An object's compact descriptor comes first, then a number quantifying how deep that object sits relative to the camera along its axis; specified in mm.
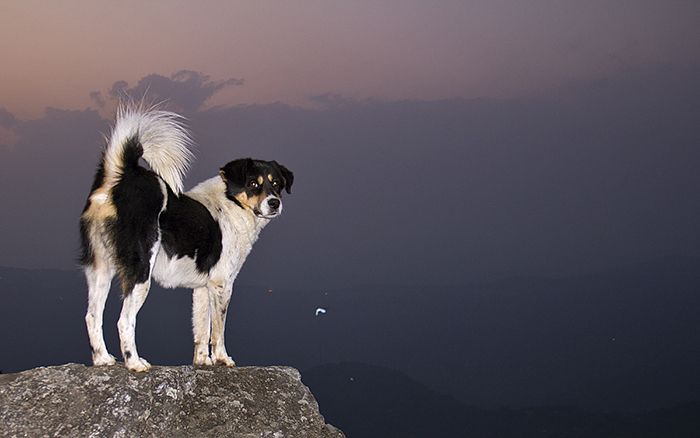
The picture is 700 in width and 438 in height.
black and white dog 5988
